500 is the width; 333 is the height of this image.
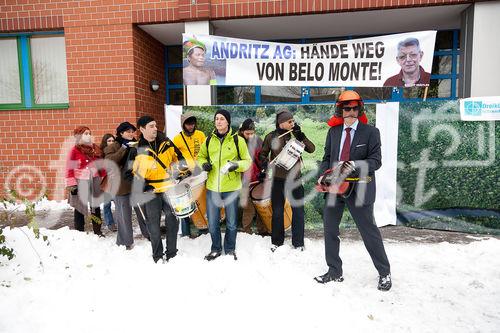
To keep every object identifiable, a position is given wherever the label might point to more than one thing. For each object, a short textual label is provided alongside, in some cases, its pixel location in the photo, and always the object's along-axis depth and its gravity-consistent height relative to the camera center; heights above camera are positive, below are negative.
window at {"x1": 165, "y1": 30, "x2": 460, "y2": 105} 8.26 +0.88
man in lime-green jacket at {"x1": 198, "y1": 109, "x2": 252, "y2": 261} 4.11 -0.51
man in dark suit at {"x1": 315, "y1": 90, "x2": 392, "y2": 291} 3.32 -0.48
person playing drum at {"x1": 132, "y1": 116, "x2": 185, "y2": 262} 3.93 -0.53
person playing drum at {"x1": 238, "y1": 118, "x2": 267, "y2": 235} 4.69 -0.69
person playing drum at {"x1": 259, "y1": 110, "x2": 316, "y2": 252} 4.30 -0.68
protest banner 5.45 +1.04
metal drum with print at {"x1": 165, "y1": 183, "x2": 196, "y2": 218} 3.95 -0.79
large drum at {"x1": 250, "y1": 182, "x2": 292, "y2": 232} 4.84 -1.06
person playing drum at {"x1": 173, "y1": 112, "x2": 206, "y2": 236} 4.75 -0.14
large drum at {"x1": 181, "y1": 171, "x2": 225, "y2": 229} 5.03 -1.23
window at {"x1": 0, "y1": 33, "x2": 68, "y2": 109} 7.74 +1.33
